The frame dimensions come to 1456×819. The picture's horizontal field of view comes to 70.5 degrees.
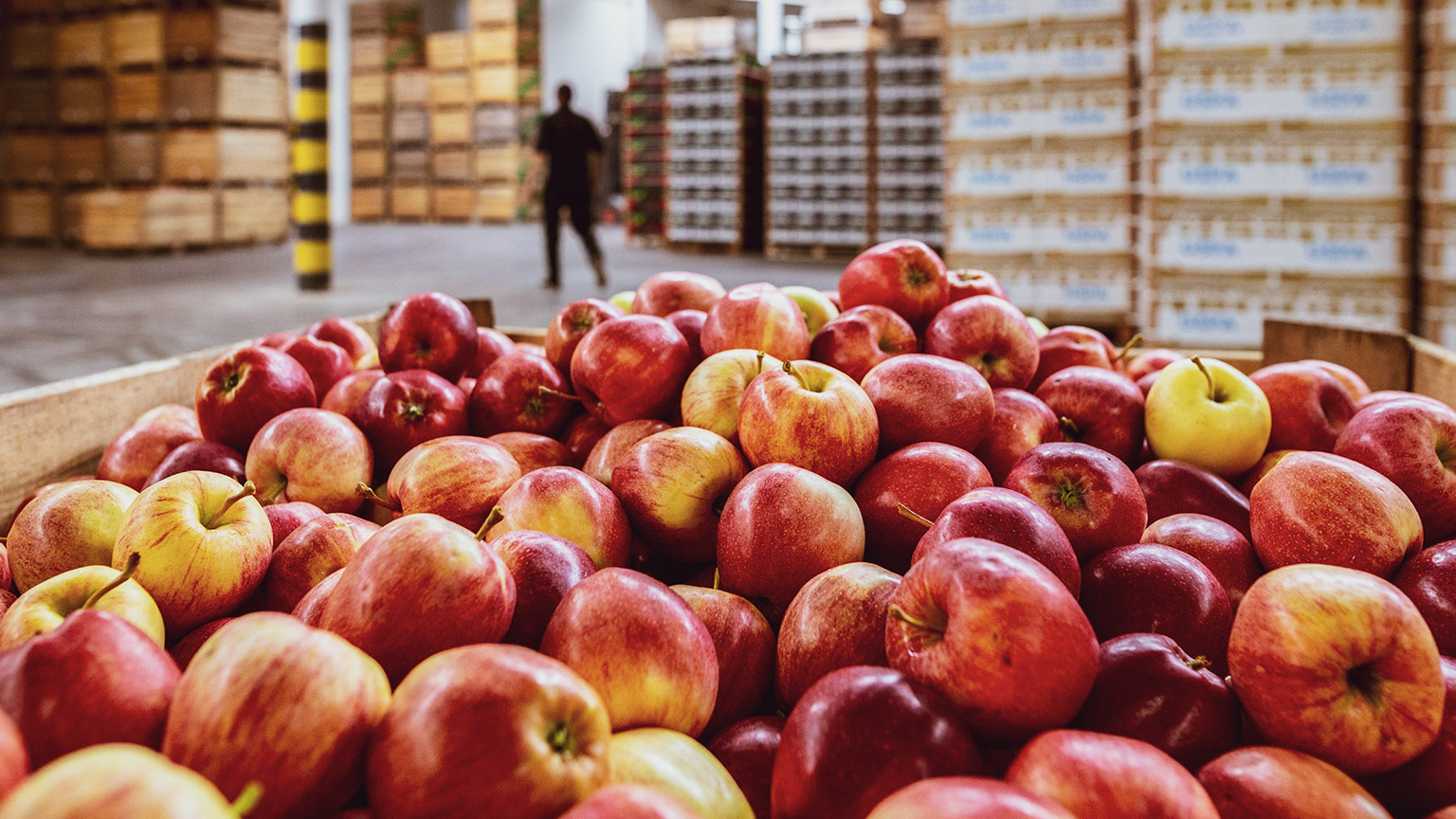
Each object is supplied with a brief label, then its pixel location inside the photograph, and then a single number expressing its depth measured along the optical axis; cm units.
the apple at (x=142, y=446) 184
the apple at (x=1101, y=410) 174
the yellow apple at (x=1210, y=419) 166
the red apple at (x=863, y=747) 88
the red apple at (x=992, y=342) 185
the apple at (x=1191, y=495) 152
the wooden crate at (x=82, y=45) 1232
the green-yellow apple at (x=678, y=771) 89
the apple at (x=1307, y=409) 175
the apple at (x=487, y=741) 78
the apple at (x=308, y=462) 163
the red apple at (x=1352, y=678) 94
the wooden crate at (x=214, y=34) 1191
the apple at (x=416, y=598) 98
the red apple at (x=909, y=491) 141
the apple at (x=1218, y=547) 135
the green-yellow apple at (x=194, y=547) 119
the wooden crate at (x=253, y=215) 1240
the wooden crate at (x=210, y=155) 1204
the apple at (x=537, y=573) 115
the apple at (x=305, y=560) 129
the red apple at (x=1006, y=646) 93
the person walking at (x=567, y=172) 903
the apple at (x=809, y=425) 145
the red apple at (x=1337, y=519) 126
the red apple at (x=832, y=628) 114
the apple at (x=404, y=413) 177
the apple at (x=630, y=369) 175
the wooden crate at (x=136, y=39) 1197
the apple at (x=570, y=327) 201
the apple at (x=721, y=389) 164
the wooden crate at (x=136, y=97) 1210
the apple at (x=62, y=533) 135
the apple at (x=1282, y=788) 87
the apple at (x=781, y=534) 130
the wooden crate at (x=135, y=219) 1119
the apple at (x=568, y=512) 134
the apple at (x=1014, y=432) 165
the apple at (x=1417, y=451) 144
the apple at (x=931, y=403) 157
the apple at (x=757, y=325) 178
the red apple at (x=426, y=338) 200
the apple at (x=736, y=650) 120
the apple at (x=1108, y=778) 80
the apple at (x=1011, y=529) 114
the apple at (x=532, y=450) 172
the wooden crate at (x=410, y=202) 1878
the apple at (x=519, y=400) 188
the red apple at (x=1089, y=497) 133
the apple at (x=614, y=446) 165
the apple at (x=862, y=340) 180
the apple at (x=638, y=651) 101
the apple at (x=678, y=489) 145
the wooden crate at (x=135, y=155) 1222
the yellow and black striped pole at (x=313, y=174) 842
